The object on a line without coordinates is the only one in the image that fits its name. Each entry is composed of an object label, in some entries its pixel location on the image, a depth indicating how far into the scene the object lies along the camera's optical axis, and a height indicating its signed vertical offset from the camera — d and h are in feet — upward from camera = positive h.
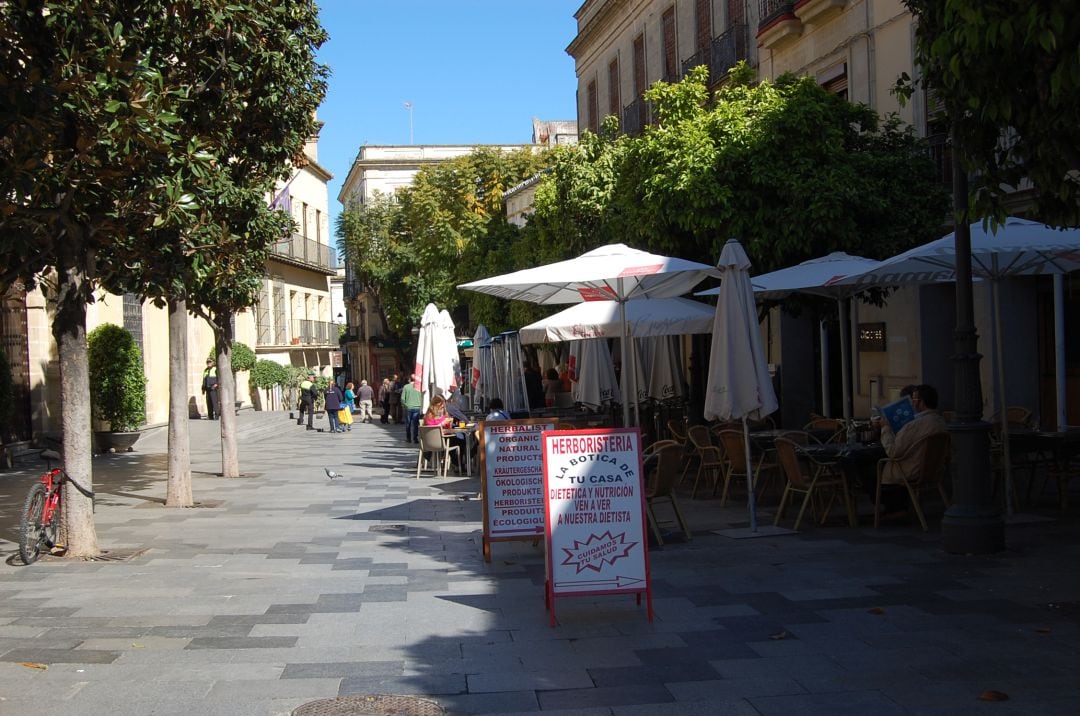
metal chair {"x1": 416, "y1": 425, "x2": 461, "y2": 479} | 54.60 -3.30
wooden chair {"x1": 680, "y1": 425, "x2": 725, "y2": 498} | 40.93 -3.25
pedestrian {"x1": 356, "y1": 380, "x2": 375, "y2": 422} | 139.47 -2.58
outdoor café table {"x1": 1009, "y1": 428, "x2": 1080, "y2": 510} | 32.76 -2.61
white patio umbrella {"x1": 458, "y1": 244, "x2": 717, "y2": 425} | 35.12 +3.42
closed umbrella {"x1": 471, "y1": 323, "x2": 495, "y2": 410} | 76.43 +0.69
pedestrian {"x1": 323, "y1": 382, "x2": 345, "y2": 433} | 103.76 -2.05
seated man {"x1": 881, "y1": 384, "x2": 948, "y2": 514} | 30.94 -1.91
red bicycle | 30.42 -3.67
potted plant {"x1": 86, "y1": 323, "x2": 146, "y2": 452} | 67.05 +0.64
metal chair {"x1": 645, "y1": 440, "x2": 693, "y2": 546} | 30.68 -2.96
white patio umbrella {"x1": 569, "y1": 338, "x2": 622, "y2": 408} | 61.46 -0.18
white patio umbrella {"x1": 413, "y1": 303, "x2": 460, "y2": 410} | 59.32 +1.12
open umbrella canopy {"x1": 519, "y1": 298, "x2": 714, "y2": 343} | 48.08 +2.42
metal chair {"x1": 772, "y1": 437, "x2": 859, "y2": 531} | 32.09 -3.45
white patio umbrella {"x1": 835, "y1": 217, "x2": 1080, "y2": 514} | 31.01 +3.21
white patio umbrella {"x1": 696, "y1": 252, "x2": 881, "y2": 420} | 38.37 +3.29
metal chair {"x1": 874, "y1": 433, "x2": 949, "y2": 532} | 30.81 -2.81
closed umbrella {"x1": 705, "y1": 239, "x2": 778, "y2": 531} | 32.12 +0.32
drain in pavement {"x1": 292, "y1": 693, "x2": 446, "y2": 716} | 17.16 -5.30
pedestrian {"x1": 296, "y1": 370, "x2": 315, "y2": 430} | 113.19 -1.66
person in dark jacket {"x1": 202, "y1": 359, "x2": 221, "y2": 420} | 105.70 -0.38
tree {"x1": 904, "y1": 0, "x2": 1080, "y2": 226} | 17.54 +4.94
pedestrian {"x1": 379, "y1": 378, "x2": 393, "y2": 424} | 128.47 -1.94
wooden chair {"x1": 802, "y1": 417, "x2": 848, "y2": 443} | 40.24 -2.30
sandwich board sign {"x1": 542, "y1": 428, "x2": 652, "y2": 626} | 22.65 -3.01
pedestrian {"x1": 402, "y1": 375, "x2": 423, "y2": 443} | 79.30 -2.19
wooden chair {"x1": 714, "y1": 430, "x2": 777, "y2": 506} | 37.32 -2.99
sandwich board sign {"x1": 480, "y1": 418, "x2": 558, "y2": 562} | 30.25 -3.07
